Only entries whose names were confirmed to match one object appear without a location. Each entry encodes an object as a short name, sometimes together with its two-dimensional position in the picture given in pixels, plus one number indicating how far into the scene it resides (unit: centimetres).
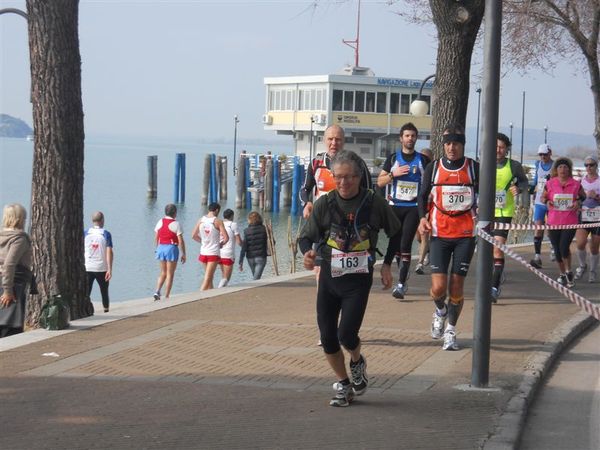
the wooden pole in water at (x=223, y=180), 7229
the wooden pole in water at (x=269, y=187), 6562
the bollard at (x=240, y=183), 6612
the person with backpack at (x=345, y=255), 747
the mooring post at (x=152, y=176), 6962
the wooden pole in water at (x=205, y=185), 6831
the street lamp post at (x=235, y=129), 9561
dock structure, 6575
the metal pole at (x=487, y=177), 797
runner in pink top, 1549
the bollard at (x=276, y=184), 6581
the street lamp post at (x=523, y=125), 8550
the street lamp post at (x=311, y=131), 7225
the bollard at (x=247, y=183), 6700
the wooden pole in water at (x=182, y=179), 6919
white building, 7425
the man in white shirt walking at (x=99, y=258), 1789
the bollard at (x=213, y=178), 6838
